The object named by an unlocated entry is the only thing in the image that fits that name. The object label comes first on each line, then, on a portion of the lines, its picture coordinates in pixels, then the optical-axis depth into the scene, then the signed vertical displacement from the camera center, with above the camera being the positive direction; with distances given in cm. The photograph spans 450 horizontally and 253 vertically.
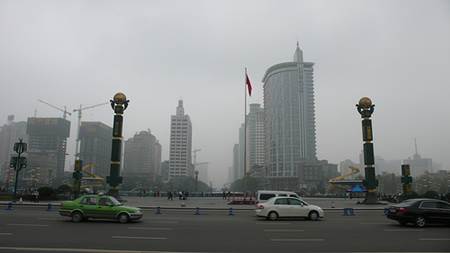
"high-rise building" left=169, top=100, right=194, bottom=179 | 18250 +1859
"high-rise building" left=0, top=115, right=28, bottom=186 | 16608 +404
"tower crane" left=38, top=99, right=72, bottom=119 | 18774 +3484
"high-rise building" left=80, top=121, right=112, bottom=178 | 18588 +1832
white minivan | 3581 -101
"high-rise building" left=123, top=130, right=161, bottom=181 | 19485 +1228
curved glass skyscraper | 18062 +3258
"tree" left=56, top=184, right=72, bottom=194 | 5626 -137
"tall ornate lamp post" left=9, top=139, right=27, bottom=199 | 4609 +270
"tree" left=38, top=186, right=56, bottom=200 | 4812 -168
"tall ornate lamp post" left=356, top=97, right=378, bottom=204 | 4788 +482
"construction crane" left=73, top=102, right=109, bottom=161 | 18000 +2644
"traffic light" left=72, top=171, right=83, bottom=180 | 5352 +77
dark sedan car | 1962 -142
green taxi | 2030 -164
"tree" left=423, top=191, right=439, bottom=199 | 4819 -112
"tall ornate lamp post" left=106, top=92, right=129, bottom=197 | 4800 +534
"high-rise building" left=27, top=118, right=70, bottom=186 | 17428 +1948
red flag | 4697 +1280
